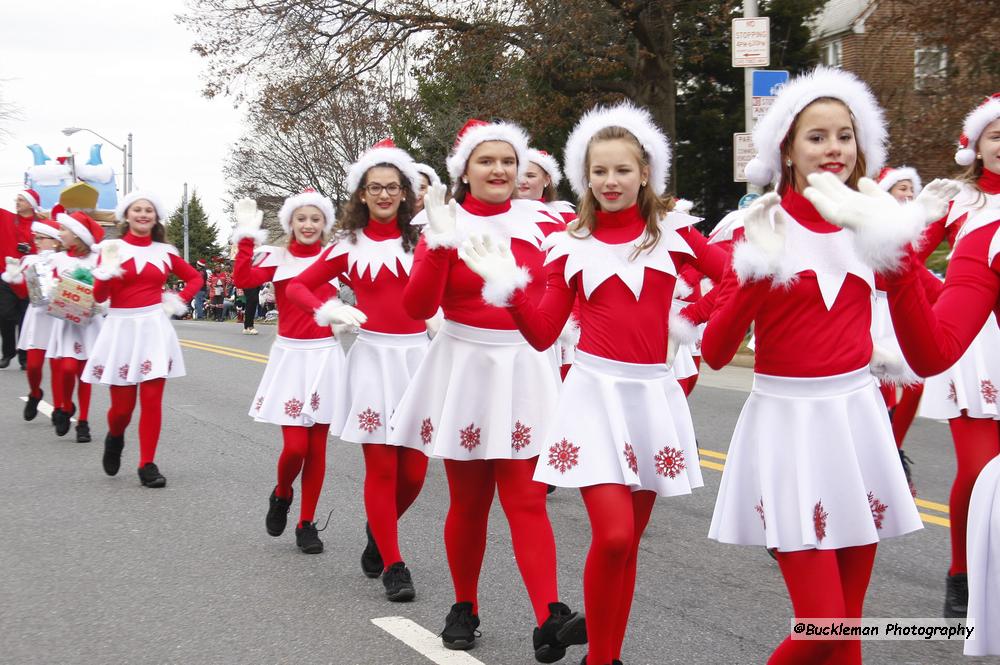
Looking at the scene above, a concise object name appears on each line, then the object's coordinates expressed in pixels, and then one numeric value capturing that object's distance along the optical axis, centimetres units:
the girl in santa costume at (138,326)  771
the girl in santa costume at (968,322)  271
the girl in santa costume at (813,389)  304
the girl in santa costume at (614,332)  362
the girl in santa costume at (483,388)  435
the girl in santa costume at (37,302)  1018
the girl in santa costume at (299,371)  608
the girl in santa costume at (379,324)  527
